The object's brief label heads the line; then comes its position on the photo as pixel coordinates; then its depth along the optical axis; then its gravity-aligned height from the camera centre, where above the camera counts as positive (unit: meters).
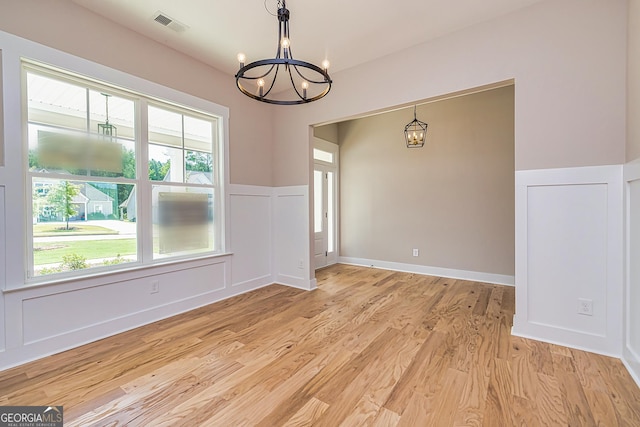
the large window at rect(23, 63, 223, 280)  2.34 +0.36
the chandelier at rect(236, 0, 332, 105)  3.56 +1.90
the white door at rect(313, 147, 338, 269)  5.42 -0.07
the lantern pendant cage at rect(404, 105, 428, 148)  4.34 +1.28
